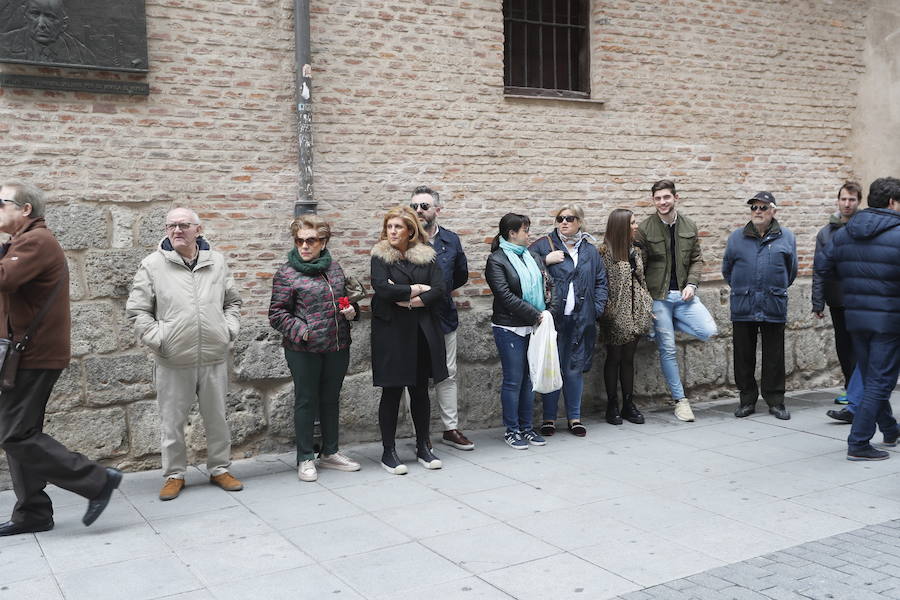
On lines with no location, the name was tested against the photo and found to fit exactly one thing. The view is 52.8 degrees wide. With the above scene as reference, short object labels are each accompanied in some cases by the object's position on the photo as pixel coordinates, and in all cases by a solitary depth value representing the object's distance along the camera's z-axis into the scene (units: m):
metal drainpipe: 6.52
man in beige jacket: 5.46
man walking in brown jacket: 4.77
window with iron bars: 7.89
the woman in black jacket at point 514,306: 6.73
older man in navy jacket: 7.79
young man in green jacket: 7.78
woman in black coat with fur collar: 6.10
